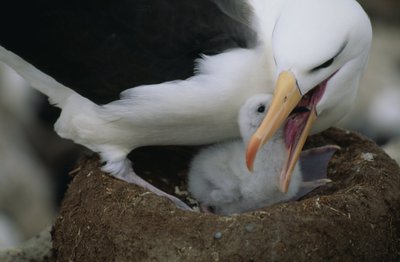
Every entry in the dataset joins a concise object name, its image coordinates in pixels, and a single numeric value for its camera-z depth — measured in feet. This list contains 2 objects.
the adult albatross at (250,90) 12.34
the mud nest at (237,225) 12.04
